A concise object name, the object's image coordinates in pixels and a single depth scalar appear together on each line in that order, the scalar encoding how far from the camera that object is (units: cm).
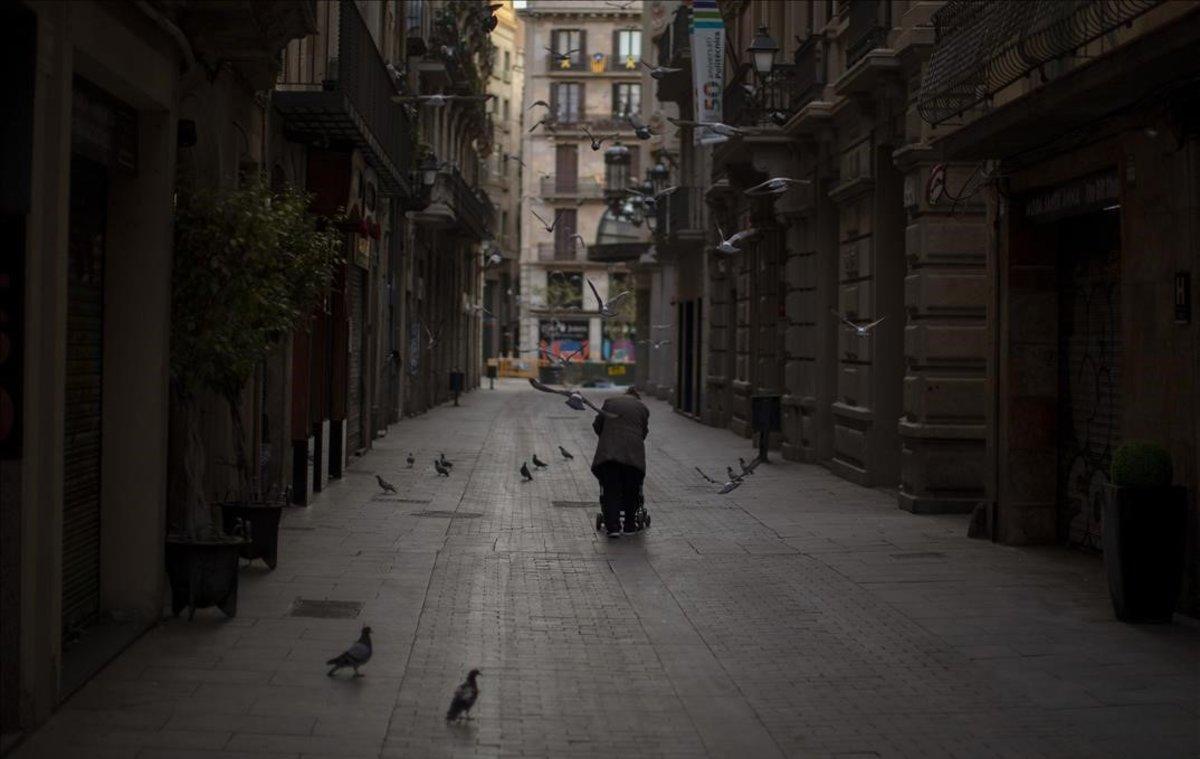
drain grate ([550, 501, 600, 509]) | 1778
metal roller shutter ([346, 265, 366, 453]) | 2175
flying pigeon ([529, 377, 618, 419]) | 1488
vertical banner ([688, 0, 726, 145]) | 2975
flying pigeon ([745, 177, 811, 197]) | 2051
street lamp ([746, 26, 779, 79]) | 2353
